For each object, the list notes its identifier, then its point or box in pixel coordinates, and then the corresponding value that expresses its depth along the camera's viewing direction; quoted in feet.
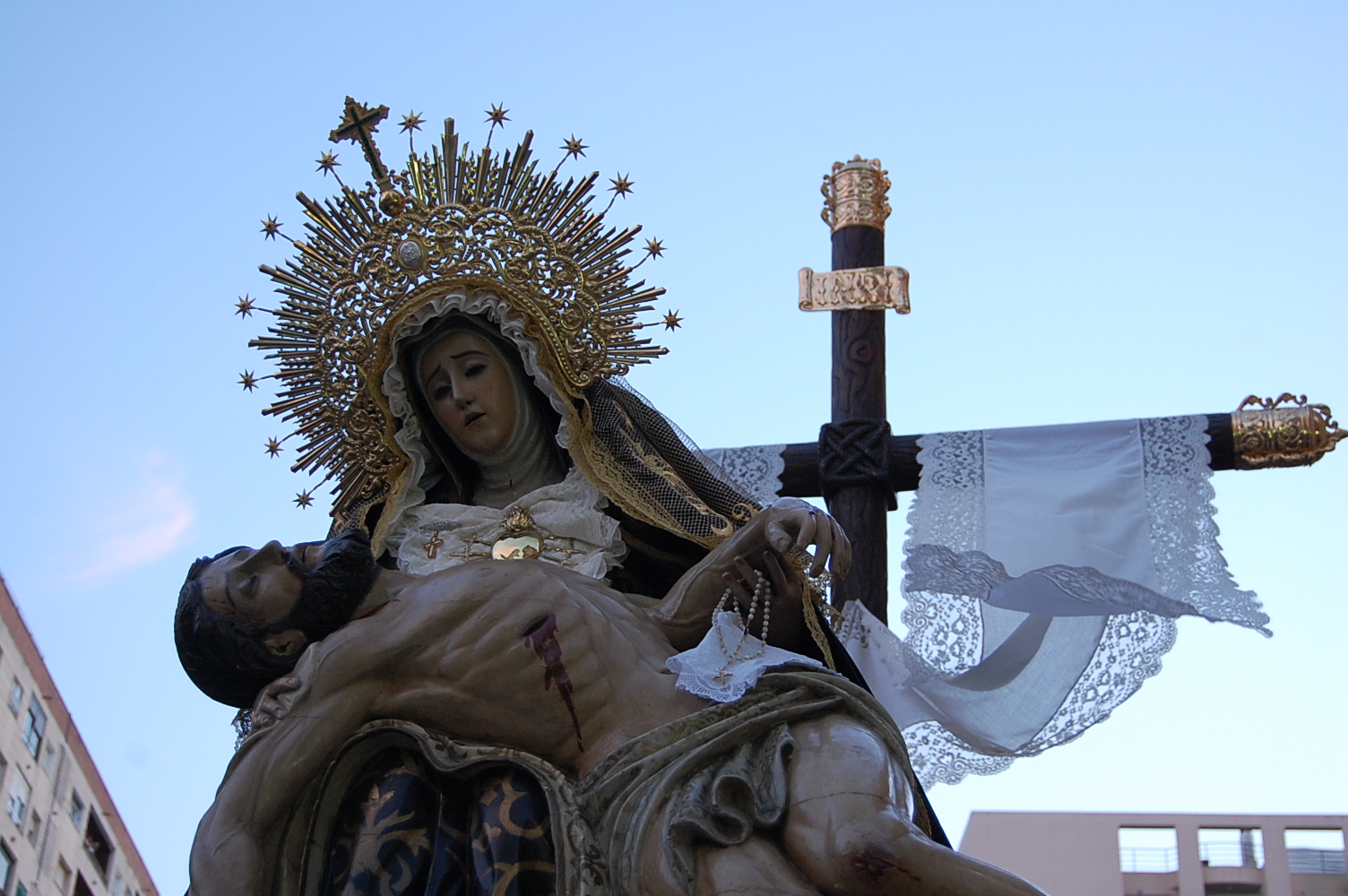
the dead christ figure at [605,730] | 10.84
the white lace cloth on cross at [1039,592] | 18.24
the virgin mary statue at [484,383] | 14.44
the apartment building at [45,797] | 59.00
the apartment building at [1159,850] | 57.26
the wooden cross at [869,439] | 19.52
